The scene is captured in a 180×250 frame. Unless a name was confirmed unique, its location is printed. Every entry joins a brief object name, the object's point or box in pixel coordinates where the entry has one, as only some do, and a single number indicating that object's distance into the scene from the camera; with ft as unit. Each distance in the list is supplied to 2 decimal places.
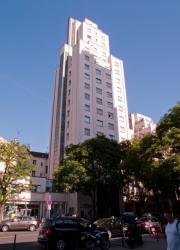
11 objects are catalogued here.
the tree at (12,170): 111.75
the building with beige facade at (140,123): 293.78
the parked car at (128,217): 88.12
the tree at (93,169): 119.34
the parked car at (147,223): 77.25
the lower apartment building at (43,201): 136.87
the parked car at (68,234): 46.60
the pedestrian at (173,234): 23.49
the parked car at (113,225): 66.97
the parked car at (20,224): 89.37
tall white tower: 181.88
